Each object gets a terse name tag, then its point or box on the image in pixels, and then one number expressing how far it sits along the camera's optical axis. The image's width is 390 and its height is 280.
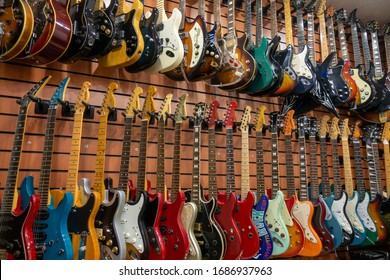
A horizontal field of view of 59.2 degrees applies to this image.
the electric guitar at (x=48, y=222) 1.55
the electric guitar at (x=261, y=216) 2.10
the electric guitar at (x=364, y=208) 2.68
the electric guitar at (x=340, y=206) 2.51
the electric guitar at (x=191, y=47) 2.21
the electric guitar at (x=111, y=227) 1.69
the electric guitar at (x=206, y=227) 1.94
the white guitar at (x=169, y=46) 2.11
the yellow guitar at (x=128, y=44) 2.00
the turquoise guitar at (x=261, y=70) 2.47
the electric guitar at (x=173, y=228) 1.81
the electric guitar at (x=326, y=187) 2.43
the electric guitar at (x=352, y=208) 2.62
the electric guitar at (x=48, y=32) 1.74
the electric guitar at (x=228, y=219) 2.00
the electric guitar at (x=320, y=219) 2.39
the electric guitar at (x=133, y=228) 1.73
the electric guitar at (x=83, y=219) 1.65
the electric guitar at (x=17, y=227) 1.48
